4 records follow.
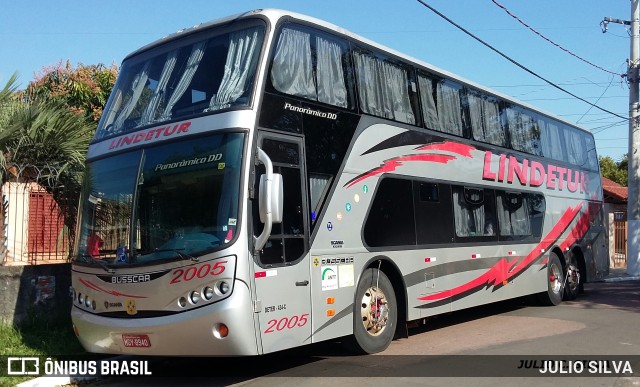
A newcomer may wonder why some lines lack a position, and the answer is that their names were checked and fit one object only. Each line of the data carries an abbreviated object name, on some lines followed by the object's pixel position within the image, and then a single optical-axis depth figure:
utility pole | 23.33
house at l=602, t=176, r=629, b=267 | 29.06
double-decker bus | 6.87
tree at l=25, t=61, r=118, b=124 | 15.57
